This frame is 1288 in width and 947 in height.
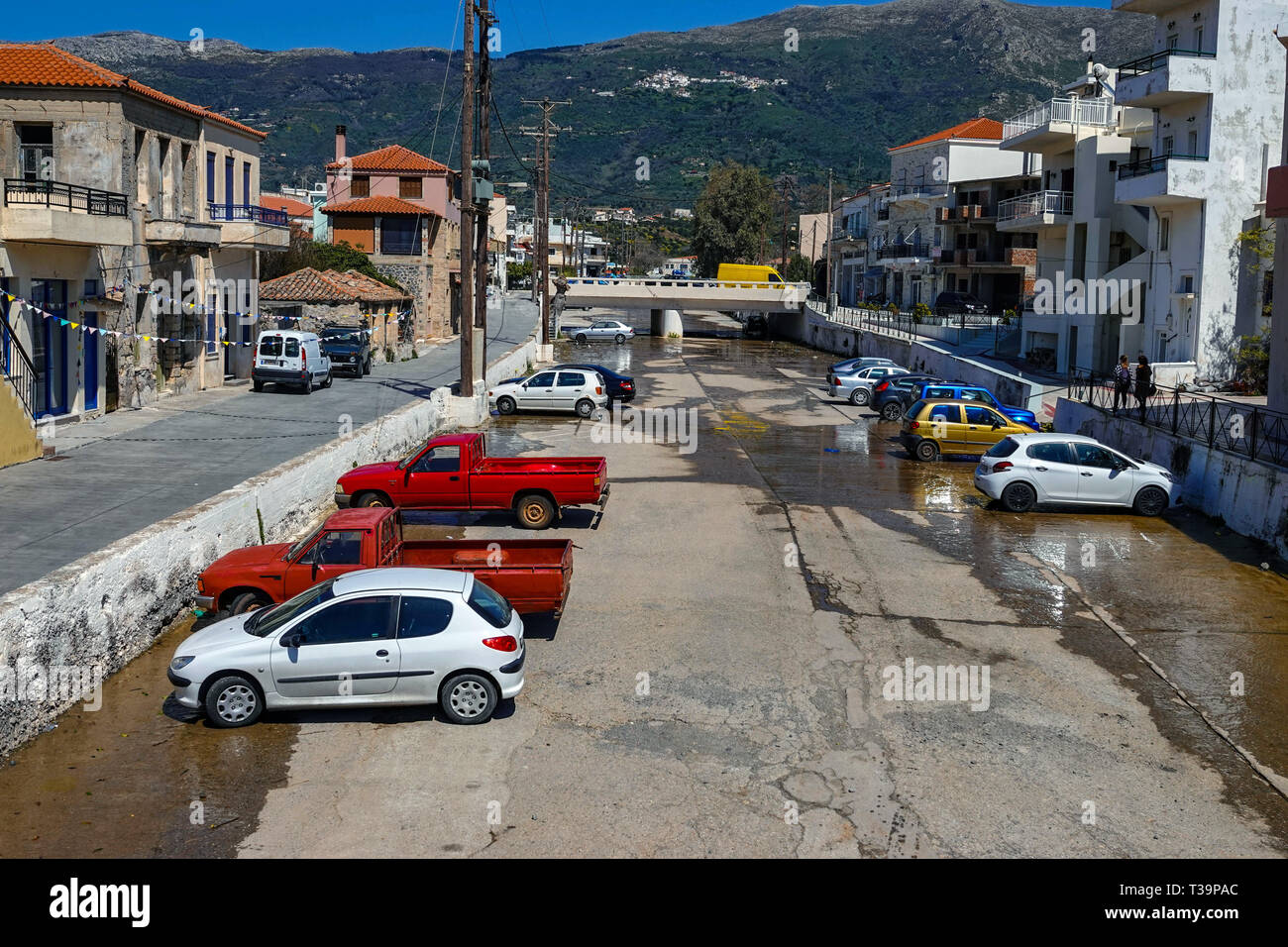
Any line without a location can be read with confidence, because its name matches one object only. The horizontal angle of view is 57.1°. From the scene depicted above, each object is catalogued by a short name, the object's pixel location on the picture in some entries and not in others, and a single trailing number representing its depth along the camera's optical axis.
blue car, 31.64
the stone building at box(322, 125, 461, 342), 59.97
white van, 35.06
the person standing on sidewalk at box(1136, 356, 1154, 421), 27.19
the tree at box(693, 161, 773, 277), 101.31
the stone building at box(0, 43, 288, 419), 24.88
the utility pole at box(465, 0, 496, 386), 37.53
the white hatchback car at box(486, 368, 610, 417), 35.28
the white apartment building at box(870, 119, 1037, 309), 73.62
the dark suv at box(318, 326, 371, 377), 40.66
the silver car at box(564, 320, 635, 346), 71.38
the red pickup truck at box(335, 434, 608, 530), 19.47
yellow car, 28.61
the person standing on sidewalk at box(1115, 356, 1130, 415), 28.39
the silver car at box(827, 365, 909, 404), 41.09
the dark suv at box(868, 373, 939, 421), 36.34
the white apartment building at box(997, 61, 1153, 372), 43.22
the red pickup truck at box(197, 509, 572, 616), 13.21
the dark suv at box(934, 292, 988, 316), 65.54
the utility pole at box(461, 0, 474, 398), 32.88
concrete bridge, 75.00
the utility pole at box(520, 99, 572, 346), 59.41
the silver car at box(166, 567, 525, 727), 10.85
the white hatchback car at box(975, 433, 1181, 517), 22.38
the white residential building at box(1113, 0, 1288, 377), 35.56
